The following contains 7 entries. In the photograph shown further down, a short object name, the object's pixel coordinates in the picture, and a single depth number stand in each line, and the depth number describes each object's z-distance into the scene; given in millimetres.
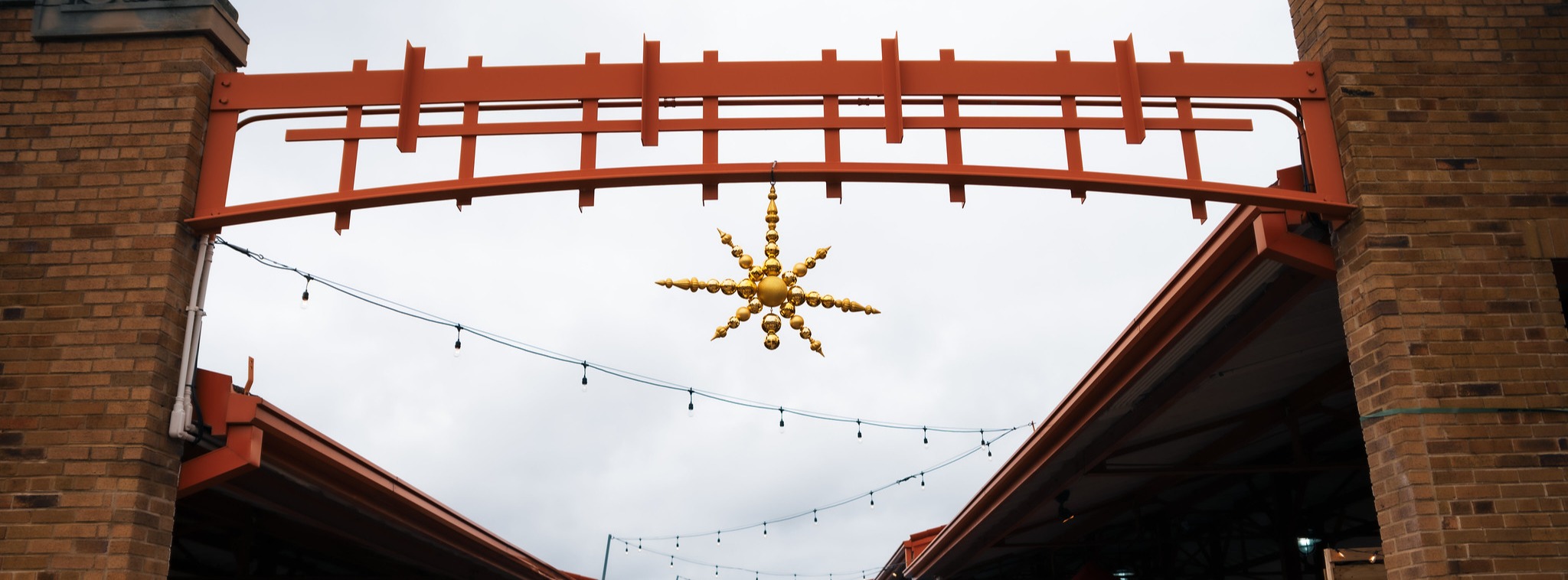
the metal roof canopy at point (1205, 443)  8523
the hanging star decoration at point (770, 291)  7434
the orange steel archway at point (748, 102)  7633
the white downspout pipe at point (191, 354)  7379
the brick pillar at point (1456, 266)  6711
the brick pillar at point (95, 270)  7059
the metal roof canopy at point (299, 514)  7695
